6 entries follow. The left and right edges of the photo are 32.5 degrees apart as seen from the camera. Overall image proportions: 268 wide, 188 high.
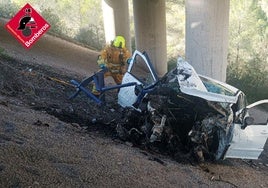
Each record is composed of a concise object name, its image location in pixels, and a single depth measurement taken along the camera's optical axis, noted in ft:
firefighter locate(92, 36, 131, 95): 41.04
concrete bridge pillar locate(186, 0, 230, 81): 48.98
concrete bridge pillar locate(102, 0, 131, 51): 91.45
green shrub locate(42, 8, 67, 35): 117.08
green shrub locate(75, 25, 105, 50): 120.35
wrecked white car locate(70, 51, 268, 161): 27.43
